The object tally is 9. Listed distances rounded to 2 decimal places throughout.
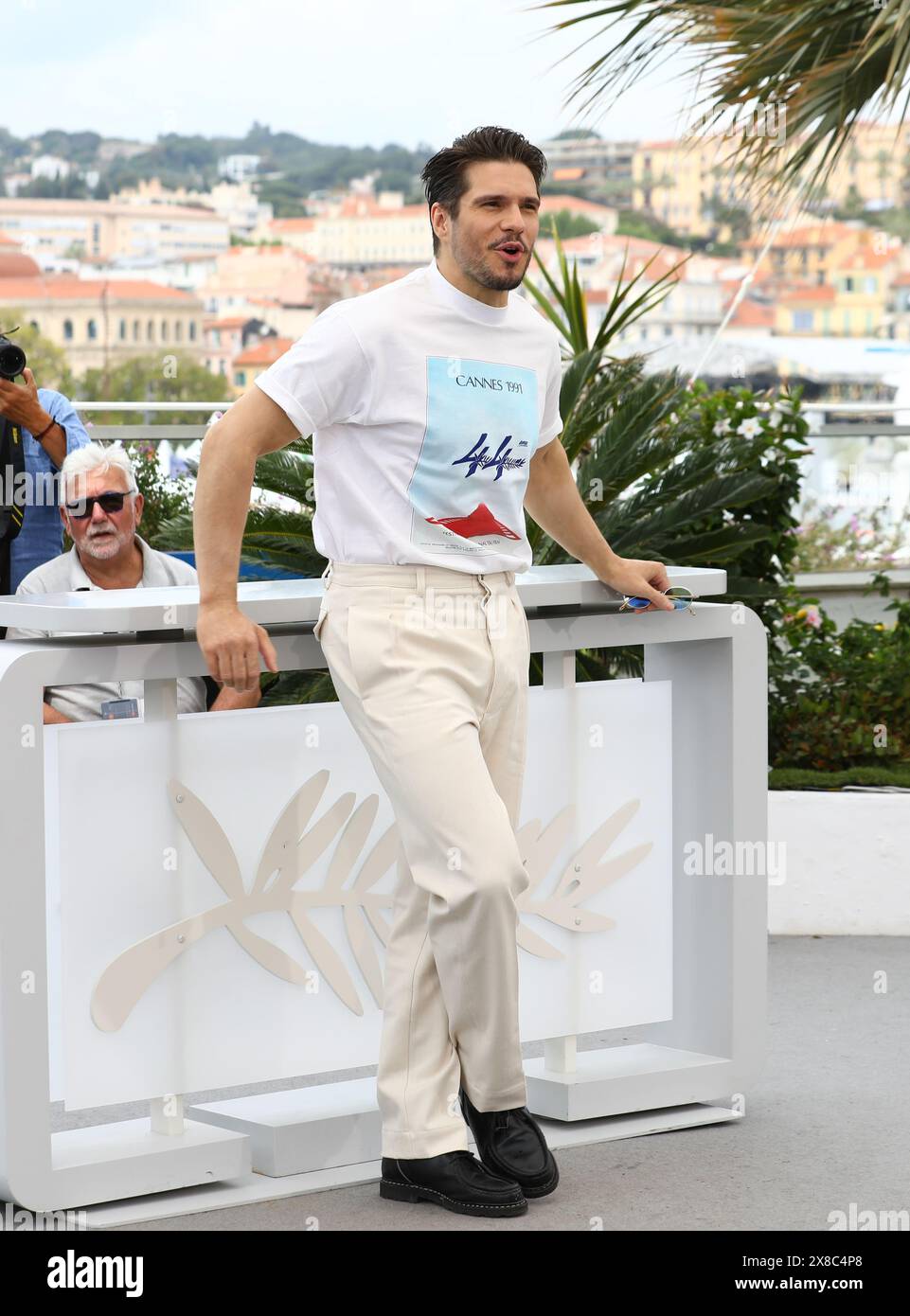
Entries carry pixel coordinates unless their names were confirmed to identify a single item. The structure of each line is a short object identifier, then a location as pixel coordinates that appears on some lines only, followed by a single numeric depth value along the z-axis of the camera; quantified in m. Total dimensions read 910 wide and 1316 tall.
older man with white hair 4.40
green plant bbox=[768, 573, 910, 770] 6.68
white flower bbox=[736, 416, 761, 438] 7.20
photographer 5.10
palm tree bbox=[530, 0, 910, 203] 6.77
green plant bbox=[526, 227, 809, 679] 6.53
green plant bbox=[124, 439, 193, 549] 8.50
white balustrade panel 3.18
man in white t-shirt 3.12
